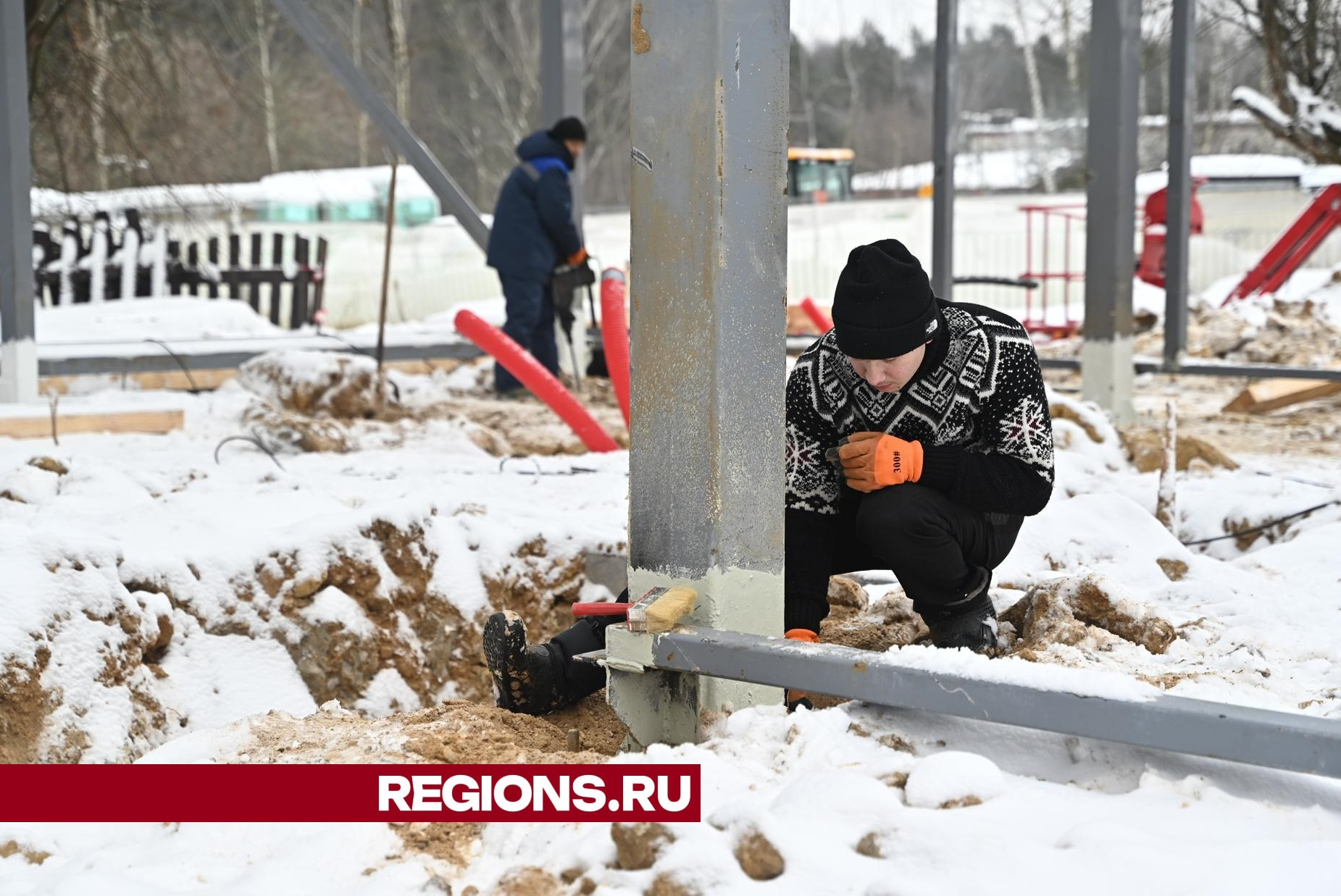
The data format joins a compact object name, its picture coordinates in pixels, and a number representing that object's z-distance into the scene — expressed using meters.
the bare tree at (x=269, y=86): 19.75
